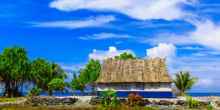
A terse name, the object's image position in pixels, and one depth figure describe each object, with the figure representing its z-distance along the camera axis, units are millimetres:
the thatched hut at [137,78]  45796
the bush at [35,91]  53442
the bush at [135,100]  37975
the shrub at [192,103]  37829
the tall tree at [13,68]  54239
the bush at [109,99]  34256
